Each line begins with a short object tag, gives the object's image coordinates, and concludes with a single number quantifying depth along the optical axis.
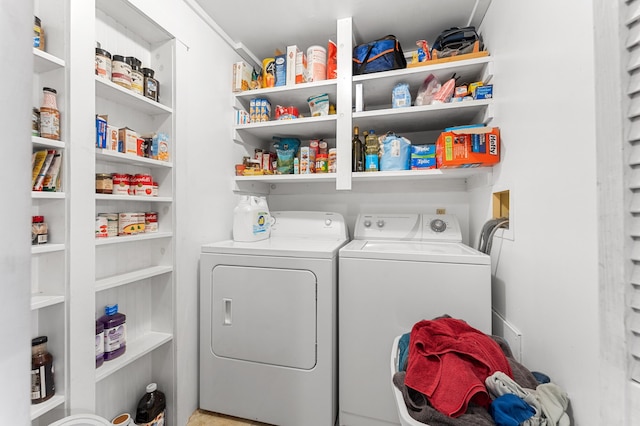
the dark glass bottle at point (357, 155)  1.89
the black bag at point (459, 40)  1.68
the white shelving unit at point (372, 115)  1.68
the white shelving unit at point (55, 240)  1.06
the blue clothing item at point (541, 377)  0.93
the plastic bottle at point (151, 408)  1.41
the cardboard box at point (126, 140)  1.34
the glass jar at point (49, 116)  1.02
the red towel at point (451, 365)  0.77
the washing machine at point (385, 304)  1.35
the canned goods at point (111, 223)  1.29
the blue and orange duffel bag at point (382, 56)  1.76
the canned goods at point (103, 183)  1.25
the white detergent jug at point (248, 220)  1.86
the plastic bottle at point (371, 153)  1.86
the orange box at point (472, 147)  1.46
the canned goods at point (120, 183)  1.31
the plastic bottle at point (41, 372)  1.00
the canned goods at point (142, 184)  1.41
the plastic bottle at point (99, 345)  1.22
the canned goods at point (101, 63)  1.23
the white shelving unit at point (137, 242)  1.31
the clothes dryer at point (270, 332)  1.48
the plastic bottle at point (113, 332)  1.27
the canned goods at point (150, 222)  1.47
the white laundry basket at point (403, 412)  0.75
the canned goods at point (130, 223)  1.35
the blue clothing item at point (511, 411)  0.71
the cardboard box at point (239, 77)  2.04
